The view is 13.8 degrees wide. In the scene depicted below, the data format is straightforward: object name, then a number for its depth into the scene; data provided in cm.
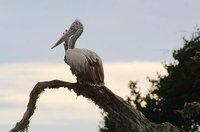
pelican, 2223
